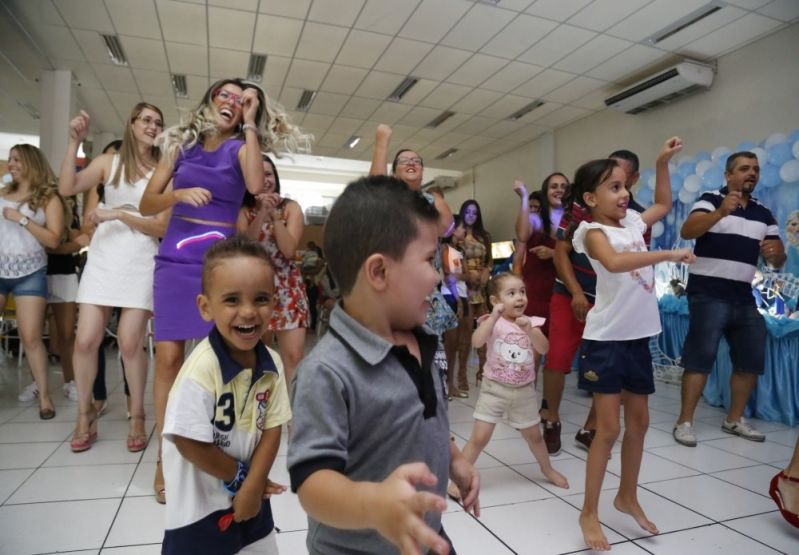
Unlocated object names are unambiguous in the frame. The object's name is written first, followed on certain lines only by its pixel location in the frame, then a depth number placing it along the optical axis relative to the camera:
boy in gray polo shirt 0.67
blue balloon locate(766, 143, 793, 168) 3.92
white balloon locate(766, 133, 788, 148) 4.01
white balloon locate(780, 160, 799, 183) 3.80
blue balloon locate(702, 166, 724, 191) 4.33
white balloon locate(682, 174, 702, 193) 4.68
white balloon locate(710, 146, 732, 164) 4.54
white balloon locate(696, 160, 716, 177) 4.57
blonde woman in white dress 2.21
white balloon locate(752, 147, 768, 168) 4.12
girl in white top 1.66
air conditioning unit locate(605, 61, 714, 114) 5.41
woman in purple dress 1.70
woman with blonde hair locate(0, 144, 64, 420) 2.84
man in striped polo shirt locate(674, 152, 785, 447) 2.82
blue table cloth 3.12
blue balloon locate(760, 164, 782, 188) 4.01
